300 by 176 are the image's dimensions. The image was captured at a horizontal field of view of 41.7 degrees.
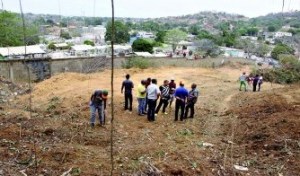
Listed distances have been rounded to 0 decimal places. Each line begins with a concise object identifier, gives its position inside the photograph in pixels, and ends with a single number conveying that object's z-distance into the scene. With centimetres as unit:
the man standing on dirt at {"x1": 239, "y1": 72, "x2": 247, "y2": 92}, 2022
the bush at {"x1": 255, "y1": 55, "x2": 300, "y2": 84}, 2777
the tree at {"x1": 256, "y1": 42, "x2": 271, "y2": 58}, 6406
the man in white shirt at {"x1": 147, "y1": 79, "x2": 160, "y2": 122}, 1116
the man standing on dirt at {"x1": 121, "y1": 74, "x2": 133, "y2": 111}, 1191
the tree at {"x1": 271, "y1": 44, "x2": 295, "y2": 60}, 5671
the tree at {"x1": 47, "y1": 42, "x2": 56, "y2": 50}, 5628
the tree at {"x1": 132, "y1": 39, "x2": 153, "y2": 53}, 5100
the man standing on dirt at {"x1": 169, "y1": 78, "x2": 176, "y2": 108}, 1270
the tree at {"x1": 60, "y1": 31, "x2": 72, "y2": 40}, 9411
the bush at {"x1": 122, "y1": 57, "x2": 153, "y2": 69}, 3134
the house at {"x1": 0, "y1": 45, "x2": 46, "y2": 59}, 2952
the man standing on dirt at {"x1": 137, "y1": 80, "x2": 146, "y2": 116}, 1157
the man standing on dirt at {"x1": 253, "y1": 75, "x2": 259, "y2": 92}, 2000
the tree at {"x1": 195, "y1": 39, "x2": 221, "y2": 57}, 5002
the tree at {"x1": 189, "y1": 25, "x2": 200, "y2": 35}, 11935
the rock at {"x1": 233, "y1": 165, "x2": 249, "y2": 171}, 800
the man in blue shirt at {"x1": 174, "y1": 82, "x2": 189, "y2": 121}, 1130
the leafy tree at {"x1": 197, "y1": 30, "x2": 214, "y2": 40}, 7729
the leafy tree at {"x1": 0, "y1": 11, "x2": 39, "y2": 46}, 4366
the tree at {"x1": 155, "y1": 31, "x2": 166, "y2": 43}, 7856
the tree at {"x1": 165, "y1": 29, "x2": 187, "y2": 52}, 7856
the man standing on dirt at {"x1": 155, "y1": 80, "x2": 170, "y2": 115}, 1188
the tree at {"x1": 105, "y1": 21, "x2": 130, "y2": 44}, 6718
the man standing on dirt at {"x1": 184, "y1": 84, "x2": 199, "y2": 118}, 1177
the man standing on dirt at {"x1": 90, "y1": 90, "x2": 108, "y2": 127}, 1017
